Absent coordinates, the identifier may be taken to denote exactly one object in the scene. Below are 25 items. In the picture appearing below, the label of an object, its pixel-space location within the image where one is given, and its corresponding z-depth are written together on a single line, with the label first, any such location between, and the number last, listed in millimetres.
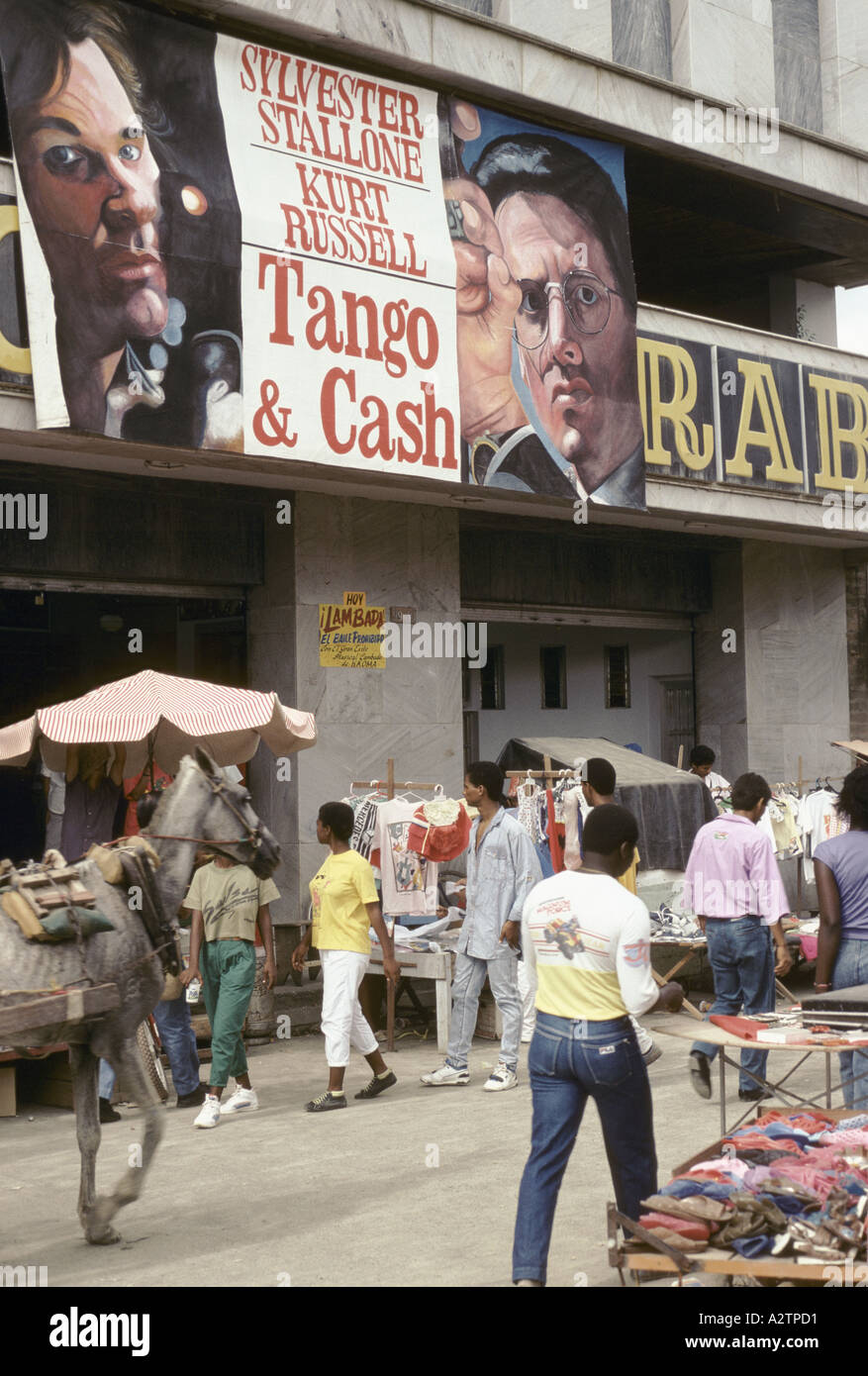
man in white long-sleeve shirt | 5598
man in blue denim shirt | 10555
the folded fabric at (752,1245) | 5305
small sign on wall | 14680
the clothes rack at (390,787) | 12289
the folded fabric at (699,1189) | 5711
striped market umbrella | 9812
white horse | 6863
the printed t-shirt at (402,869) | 12547
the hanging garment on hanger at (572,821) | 12674
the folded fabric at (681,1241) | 5320
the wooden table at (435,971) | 12039
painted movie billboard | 11180
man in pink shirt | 9367
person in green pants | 9609
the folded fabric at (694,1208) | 5434
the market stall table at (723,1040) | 6664
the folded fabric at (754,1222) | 5387
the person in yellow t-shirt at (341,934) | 9891
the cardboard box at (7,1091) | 10109
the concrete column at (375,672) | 14500
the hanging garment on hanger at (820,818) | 16328
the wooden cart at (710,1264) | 5121
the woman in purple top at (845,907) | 7641
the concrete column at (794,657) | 19609
